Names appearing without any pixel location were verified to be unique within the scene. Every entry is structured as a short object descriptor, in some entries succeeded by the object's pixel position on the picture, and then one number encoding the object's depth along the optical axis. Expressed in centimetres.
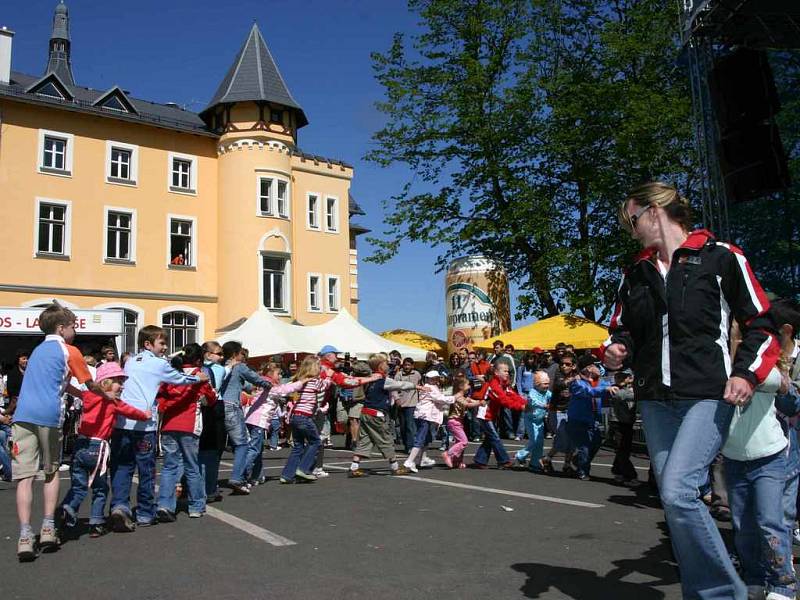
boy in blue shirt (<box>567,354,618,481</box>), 1107
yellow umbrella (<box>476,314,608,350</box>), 2012
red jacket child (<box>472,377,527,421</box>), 1280
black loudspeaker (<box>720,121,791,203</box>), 1113
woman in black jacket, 354
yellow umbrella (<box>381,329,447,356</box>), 2672
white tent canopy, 2334
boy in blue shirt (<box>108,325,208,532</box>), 739
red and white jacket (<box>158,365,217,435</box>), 800
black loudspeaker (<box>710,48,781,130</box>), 1133
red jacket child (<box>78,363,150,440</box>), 717
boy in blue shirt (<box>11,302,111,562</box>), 616
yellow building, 3173
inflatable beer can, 2464
